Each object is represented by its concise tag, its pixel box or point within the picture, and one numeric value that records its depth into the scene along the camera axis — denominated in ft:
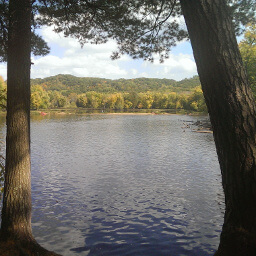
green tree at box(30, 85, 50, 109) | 336.61
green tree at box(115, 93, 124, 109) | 474.90
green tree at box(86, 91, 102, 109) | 478.59
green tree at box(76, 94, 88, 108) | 478.59
